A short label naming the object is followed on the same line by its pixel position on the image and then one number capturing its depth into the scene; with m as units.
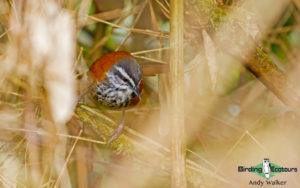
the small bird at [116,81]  6.99
